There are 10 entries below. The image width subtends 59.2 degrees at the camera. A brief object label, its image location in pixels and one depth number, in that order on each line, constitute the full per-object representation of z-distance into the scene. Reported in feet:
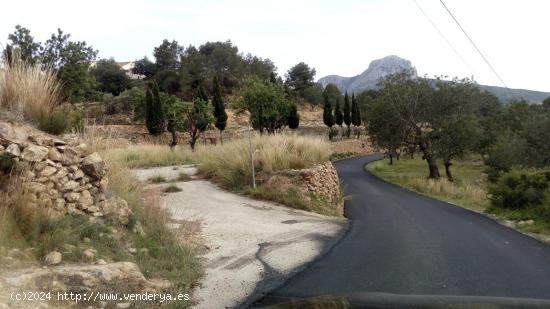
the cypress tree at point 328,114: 200.44
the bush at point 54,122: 25.29
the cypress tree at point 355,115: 239.09
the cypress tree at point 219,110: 142.92
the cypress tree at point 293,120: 172.82
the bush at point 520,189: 54.44
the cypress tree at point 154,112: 120.47
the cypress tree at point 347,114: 225.43
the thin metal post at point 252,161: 51.89
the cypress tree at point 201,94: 147.10
